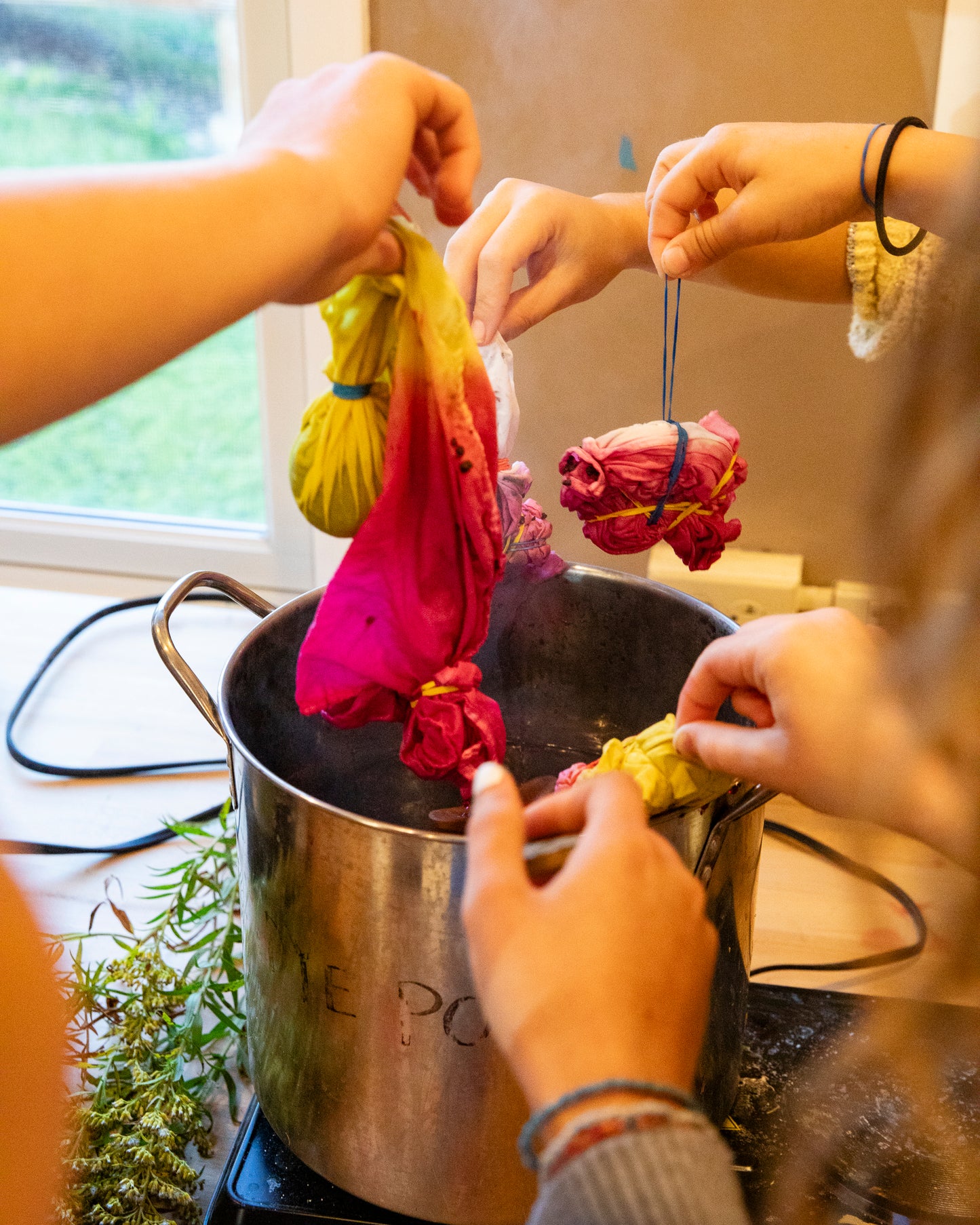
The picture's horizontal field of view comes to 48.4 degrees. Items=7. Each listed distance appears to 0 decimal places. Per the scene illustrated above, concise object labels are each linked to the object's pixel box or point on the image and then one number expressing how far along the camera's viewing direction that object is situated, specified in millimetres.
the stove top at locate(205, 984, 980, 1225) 567
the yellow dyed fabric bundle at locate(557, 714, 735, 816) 506
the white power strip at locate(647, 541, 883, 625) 1044
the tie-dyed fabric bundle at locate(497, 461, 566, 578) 630
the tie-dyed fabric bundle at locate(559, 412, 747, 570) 606
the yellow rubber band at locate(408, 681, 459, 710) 547
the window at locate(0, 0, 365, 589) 1092
